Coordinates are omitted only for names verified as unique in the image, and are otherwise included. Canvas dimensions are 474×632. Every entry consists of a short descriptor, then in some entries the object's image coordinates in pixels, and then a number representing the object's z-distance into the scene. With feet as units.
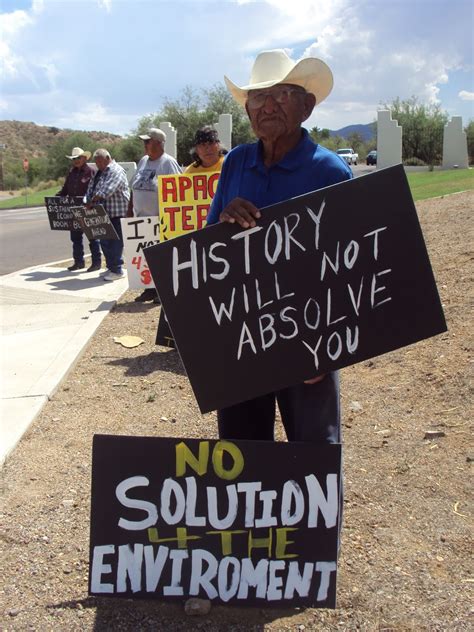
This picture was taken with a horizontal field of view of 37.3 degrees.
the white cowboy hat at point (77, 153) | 32.65
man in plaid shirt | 30.19
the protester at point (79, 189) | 33.24
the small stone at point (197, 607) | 8.41
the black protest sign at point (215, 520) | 8.30
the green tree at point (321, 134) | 242.68
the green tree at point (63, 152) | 199.93
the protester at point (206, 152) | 19.10
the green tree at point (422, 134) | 155.22
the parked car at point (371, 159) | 173.62
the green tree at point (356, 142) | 238.80
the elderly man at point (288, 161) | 8.18
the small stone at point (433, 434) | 13.24
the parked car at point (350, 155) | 190.80
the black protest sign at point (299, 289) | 7.80
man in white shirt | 24.64
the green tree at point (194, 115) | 160.87
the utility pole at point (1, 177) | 203.72
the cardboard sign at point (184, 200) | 20.44
